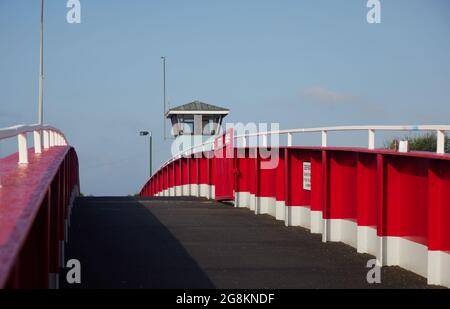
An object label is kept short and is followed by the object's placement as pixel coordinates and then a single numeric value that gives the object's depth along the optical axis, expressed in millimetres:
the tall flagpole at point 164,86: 73594
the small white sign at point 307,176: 14273
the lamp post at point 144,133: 72750
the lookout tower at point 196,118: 56531
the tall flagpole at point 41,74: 30594
